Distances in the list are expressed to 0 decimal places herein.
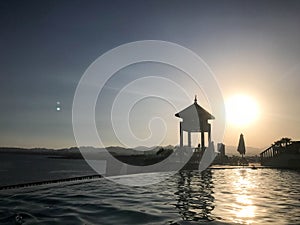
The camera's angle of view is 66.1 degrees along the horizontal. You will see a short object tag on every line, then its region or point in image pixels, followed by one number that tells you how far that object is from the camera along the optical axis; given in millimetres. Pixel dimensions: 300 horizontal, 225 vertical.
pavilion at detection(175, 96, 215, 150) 25383
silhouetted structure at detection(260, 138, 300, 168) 25890
